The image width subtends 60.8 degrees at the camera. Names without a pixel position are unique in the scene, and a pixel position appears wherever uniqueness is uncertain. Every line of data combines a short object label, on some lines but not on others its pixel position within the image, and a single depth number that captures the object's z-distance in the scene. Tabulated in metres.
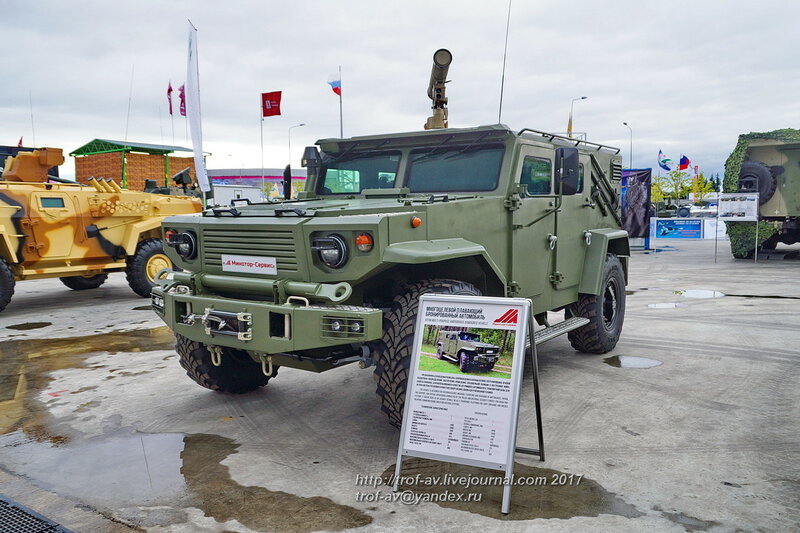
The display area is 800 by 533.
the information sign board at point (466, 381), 3.30
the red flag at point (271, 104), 26.23
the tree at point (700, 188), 51.38
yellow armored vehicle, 9.53
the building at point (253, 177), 52.39
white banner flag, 12.73
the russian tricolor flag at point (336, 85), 20.83
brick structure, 27.80
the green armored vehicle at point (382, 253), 3.82
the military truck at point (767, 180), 15.34
